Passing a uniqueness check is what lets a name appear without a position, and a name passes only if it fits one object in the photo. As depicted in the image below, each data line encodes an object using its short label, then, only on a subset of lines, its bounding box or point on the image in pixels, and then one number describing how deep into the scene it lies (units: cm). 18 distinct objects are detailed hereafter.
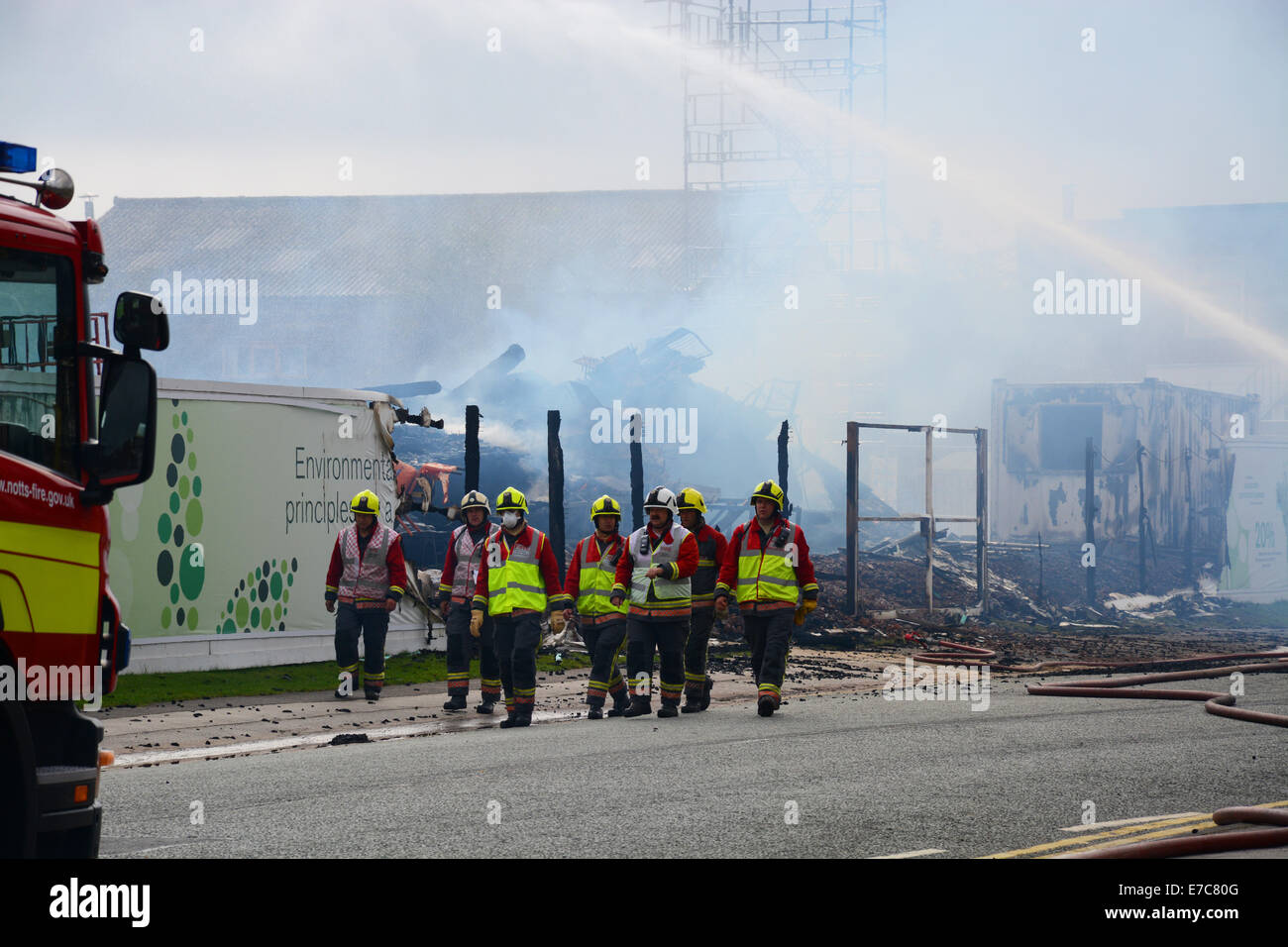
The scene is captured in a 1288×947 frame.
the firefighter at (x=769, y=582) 1354
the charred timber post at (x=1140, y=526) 3880
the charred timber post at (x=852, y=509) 2564
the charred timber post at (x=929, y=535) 2658
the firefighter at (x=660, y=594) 1354
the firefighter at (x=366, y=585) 1515
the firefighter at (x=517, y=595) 1315
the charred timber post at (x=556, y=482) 2173
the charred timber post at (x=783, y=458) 2652
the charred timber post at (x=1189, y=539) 4238
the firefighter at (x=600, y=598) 1370
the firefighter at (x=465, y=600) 1424
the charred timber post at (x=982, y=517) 2888
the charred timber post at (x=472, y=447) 2050
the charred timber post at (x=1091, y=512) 3619
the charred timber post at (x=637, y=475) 2333
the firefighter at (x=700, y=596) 1426
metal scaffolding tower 4466
